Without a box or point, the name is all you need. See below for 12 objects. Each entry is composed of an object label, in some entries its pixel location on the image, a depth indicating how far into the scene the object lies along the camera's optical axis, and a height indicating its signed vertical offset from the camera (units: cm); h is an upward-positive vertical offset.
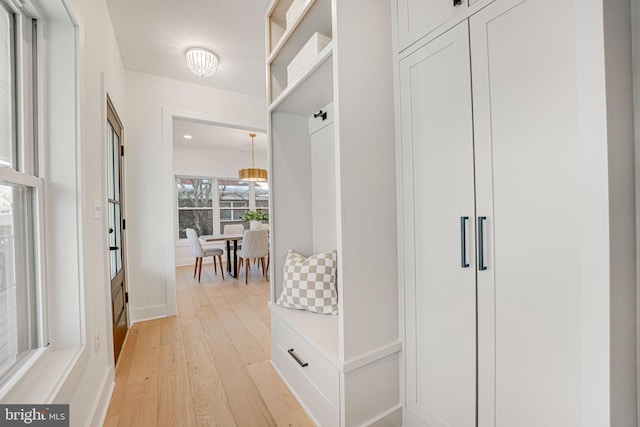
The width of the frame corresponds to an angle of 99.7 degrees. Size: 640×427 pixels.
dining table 457 -51
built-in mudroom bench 123 -9
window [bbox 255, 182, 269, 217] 697 +46
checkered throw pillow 176 -48
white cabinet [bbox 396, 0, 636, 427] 77 -4
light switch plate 147 +5
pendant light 503 +74
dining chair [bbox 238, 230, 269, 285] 426 -49
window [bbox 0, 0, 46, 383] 96 +7
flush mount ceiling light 247 +144
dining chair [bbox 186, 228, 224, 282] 450 -59
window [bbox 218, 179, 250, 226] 650 +37
